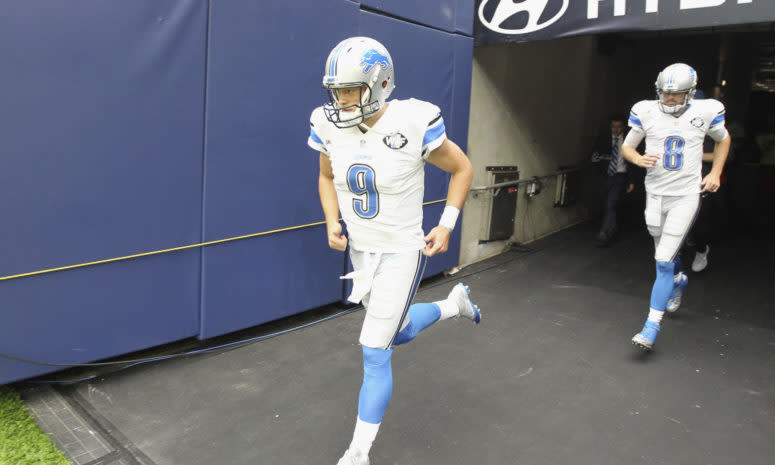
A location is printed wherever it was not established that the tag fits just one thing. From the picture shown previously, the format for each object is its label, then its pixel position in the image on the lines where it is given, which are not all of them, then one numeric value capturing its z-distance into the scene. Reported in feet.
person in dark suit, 24.77
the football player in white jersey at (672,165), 13.53
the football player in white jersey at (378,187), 8.14
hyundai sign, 14.71
